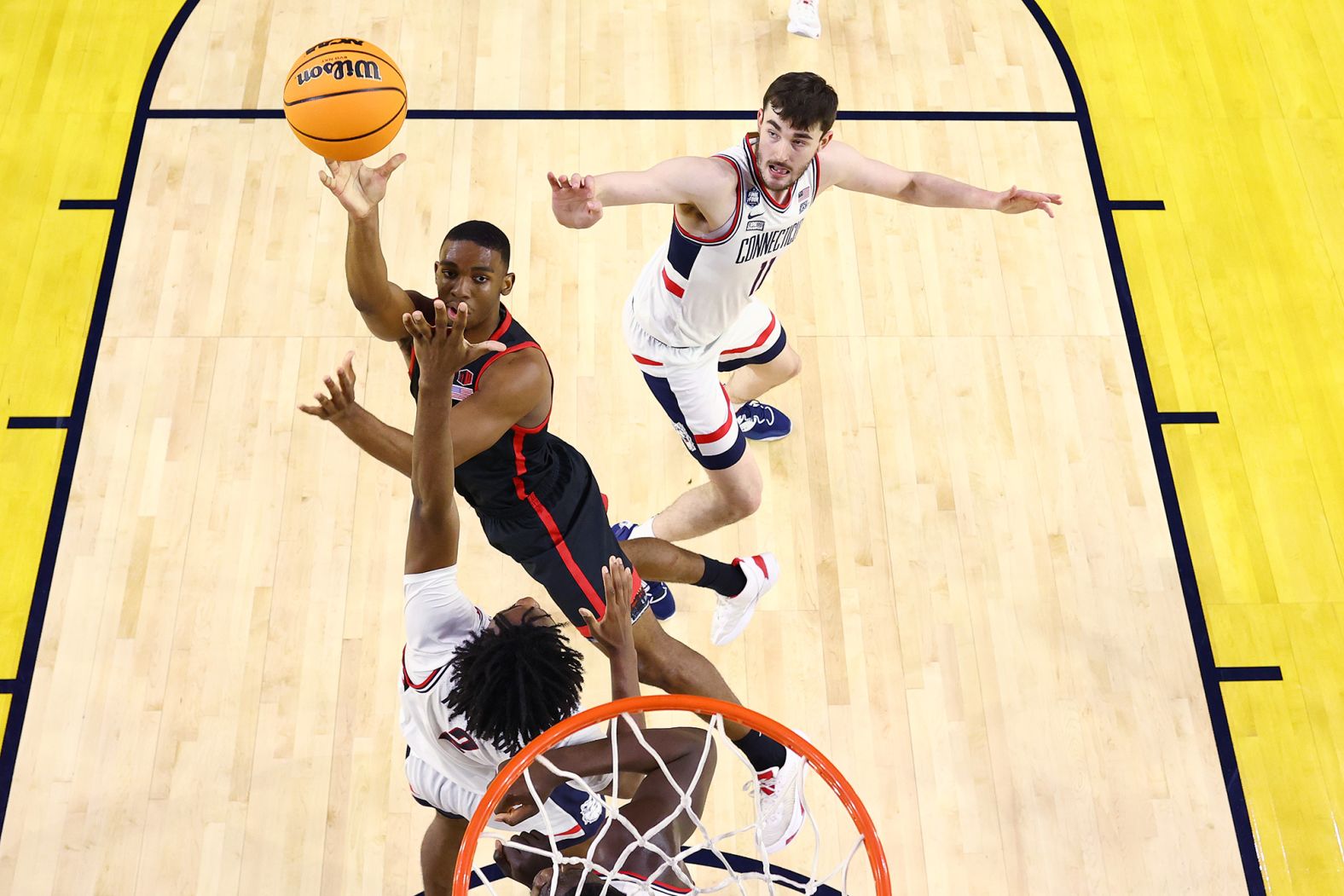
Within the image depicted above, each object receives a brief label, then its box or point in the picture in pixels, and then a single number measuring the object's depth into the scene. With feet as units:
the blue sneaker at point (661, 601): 13.79
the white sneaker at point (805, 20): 19.11
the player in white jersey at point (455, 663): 8.29
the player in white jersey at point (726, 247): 11.32
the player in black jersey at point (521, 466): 10.16
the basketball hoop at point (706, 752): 8.55
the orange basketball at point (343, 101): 11.27
